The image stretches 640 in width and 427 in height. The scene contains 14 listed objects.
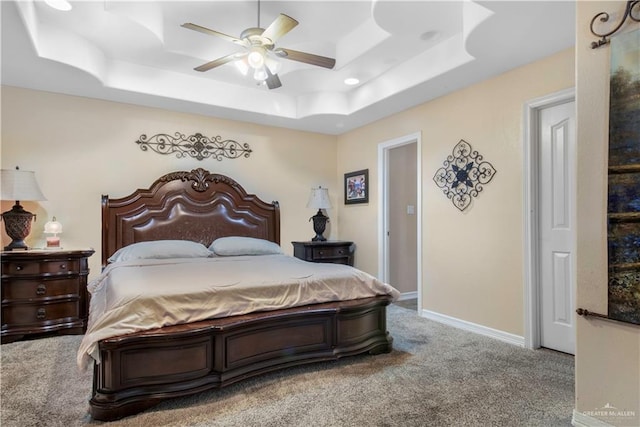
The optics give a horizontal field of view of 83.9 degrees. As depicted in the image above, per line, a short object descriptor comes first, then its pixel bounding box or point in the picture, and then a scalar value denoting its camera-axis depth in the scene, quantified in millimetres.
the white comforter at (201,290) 2012
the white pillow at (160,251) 3570
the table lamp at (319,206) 4879
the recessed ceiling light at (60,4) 2527
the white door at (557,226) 2820
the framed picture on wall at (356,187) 4930
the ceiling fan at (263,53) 2320
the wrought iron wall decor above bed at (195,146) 4234
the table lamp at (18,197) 3189
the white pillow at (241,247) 3990
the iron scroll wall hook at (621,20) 1627
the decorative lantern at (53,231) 3555
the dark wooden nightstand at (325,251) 4637
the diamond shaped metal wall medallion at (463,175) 3387
